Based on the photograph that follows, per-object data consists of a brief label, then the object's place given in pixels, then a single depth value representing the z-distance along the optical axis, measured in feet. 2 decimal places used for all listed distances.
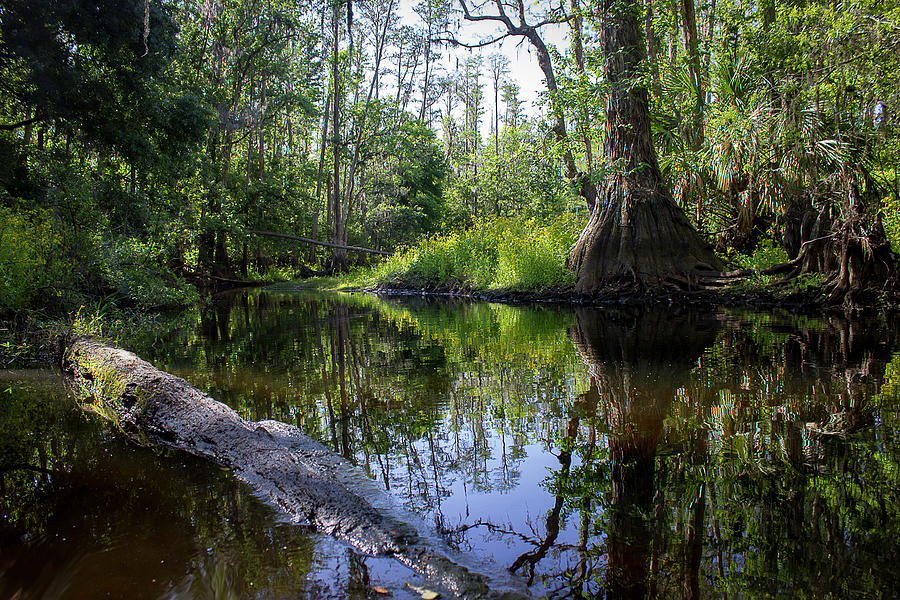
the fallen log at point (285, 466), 6.89
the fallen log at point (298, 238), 87.55
